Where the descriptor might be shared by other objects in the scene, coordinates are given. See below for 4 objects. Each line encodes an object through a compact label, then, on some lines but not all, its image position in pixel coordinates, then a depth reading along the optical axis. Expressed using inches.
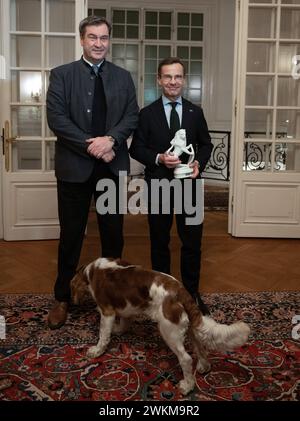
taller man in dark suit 102.0
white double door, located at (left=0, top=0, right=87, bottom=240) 174.7
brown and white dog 82.4
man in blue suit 108.6
